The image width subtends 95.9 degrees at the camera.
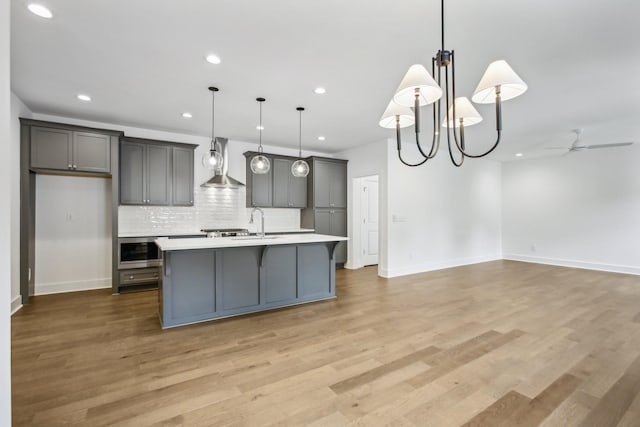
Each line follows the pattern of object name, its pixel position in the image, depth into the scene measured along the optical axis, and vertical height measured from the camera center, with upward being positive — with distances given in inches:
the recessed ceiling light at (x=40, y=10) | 80.2 +58.4
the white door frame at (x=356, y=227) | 253.0 -11.1
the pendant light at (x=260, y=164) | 145.2 +25.8
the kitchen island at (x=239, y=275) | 124.3 -29.2
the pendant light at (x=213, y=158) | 132.1 +26.2
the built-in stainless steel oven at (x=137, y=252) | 174.7 -23.0
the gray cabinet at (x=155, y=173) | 182.7 +28.0
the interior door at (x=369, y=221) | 265.6 -6.4
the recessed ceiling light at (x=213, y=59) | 105.1 +58.0
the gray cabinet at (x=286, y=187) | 234.1 +23.2
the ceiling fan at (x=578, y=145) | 200.3 +48.9
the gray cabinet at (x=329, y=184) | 241.6 +26.4
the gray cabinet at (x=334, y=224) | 241.6 -8.0
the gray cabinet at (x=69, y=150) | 155.9 +37.1
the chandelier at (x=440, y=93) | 63.8 +29.5
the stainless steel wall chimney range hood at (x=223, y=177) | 198.7 +26.6
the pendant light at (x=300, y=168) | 156.9 +25.4
